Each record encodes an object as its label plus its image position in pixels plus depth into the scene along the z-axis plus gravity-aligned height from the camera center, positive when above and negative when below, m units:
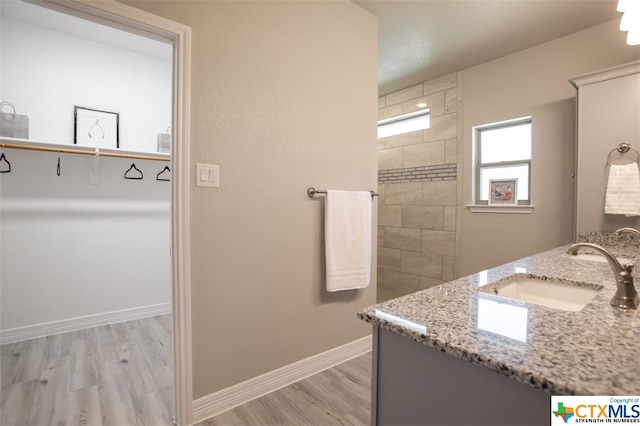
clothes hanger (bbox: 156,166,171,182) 2.86 +0.30
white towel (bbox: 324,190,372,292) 1.89 -0.21
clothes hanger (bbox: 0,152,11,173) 2.19 +0.30
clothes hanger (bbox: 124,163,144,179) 2.68 +0.32
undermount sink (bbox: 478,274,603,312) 1.04 -0.31
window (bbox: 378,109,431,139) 3.32 +1.01
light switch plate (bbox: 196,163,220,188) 1.45 +0.16
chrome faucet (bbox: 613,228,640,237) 1.12 -0.09
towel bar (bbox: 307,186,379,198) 1.84 +0.10
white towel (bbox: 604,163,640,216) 1.81 +0.12
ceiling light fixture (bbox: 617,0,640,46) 1.15 +0.77
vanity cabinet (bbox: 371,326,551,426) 0.52 -0.37
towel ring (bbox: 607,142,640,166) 1.84 +0.38
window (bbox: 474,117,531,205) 2.68 +0.51
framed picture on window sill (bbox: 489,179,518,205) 2.73 +0.16
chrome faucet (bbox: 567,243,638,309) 0.79 -0.22
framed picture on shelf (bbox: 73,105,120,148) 2.47 +0.67
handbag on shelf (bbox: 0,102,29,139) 2.07 +0.58
